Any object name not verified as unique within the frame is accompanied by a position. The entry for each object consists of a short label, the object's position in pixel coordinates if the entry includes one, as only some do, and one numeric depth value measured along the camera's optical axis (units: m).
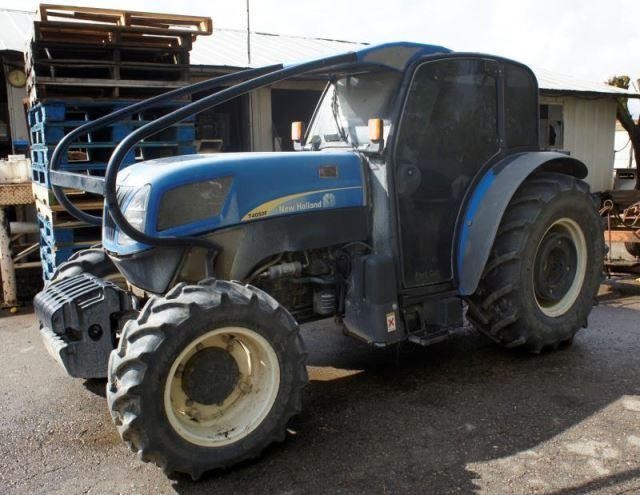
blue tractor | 3.01
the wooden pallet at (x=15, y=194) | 6.33
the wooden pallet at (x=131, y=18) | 5.89
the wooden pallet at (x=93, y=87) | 5.58
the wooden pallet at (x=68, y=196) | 5.61
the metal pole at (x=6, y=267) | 6.46
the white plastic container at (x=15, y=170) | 6.66
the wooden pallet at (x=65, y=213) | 5.63
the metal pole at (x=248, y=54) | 10.01
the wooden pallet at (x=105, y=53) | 5.68
